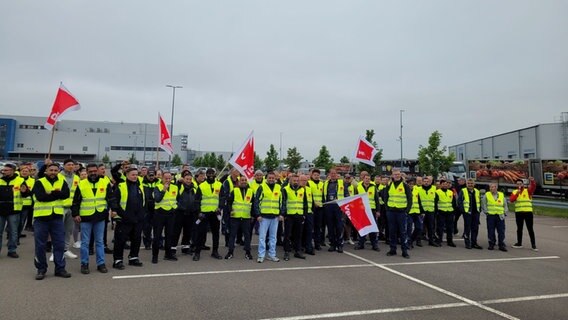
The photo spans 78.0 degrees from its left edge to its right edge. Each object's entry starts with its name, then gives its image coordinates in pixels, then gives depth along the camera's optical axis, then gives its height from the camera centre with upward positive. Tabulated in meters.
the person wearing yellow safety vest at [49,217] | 6.02 -0.69
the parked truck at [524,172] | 28.52 +1.53
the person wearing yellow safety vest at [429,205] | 9.89 -0.51
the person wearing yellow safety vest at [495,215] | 9.44 -0.70
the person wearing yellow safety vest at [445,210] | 10.02 -0.64
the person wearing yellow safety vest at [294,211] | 8.12 -0.63
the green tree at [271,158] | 52.00 +3.73
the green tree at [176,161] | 84.49 +4.80
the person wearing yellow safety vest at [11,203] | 7.43 -0.57
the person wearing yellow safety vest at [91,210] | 6.39 -0.59
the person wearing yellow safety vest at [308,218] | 8.34 -0.81
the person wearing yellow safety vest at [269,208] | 7.82 -0.56
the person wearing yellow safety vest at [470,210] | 9.72 -0.61
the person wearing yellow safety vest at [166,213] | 7.50 -0.71
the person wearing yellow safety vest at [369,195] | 9.13 -0.26
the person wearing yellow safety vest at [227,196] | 8.20 -0.33
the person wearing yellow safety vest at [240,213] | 7.86 -0.69
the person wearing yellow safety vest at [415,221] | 9.53 -0.95
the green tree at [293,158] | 50.19 +3.68
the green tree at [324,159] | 50.38 +3.65
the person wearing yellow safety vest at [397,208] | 8.44 -0.53
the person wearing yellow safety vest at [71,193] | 7.76 -0.35
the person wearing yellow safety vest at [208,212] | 7.89 -0.69
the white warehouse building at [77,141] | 84.56 +9.48
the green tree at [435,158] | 32.75 +2.75
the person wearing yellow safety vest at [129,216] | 6.75 -0.72
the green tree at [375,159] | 37.25 +3.21
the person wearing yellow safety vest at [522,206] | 9.66 -0.45
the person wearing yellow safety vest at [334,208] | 8.97 -0.61
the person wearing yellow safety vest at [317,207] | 9.03 -0.60
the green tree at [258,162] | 62.36 +3.86
